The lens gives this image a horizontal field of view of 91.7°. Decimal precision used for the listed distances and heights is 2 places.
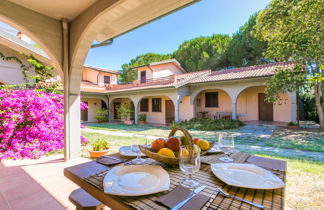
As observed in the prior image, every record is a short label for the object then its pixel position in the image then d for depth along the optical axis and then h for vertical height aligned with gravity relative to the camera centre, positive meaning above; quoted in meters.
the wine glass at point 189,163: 1.05 -0.38
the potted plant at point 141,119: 13.14 -1.01
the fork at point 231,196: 0.79 -0.51
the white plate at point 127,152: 1.55 -0.46
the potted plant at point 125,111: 13.38 -0.34
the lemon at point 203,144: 1.53 -0.37
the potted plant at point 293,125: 8.33 -1.04
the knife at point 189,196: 0.79 -0.50
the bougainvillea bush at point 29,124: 4.33 -0.51
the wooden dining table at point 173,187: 0.81 -0.51
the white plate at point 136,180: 0.91 -0.48
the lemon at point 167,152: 1.26 -0.37
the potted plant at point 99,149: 3.97 -1.09
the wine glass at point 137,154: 1.39 -0.45
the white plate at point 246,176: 0.98 -0.49
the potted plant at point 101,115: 13.89 -0.72
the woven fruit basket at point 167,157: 1.18 -0.40
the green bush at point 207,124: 8.73 -1.07
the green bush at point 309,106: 11.21 -0.05
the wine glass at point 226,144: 1.58 -0.38
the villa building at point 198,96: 9.66 +0.85
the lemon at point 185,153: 1.07 -0.32
